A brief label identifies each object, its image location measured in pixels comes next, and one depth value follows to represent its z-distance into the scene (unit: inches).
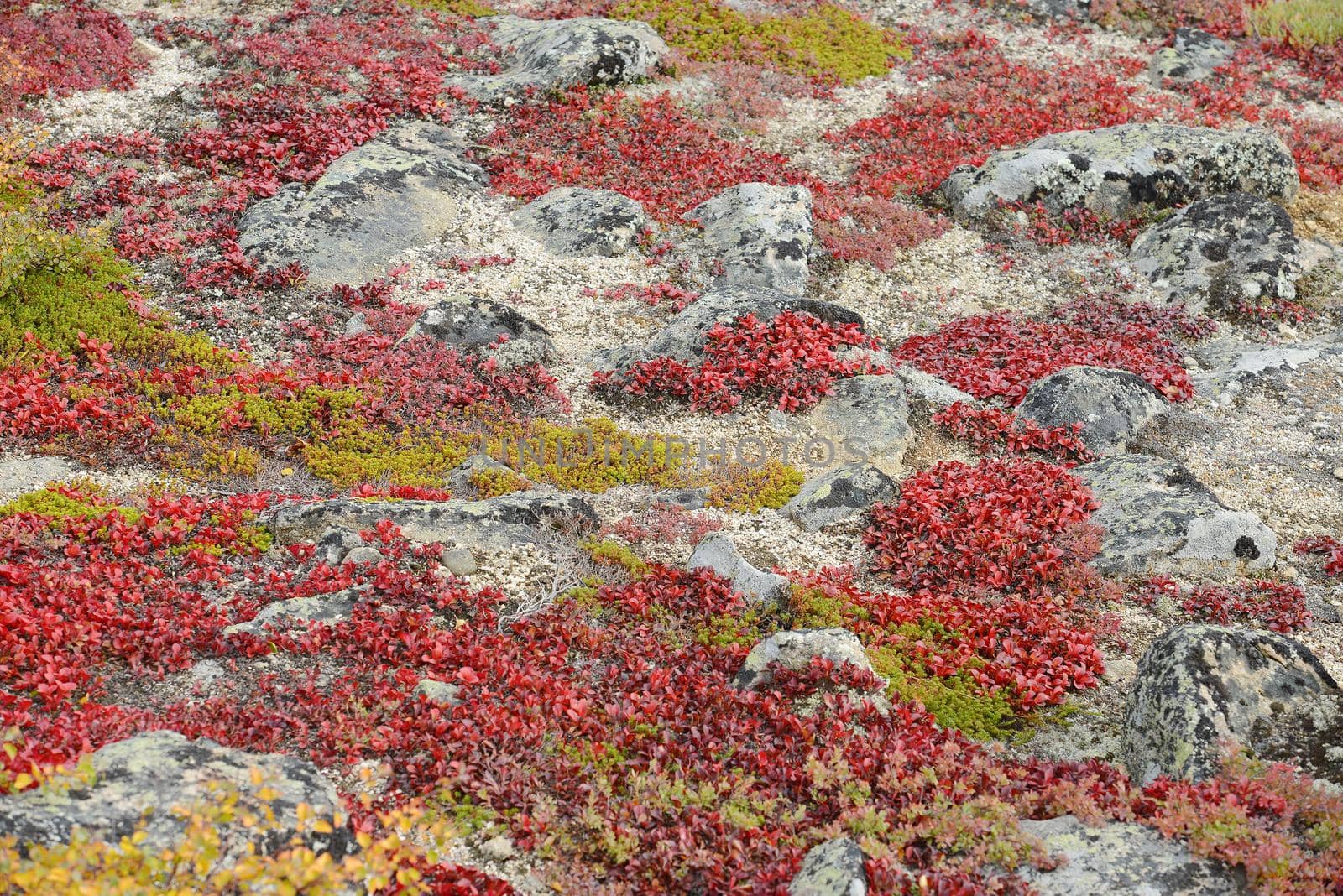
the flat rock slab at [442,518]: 474.0
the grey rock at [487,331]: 662.5
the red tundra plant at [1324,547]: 522.4
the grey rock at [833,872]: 293.6
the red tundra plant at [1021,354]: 676.7
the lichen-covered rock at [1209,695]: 359.9
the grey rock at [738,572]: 465.4
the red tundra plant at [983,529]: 504.1
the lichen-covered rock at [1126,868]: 295.9
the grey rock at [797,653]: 408.8
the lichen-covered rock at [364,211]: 735.7
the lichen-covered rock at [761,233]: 785.6
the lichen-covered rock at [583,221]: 802.8
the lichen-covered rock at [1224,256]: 779.4
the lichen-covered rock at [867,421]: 609.3
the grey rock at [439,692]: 379.2
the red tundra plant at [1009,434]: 610.5
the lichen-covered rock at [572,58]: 979.9
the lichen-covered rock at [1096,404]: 622.2
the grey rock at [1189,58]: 1102.4
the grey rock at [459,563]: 460.8
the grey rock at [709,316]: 675.4
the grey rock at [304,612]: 407.8
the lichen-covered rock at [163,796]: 266.8
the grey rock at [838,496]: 546.3
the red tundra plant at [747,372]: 648.4
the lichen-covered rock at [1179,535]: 510.6
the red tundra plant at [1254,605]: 477.4
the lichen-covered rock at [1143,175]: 871.1
